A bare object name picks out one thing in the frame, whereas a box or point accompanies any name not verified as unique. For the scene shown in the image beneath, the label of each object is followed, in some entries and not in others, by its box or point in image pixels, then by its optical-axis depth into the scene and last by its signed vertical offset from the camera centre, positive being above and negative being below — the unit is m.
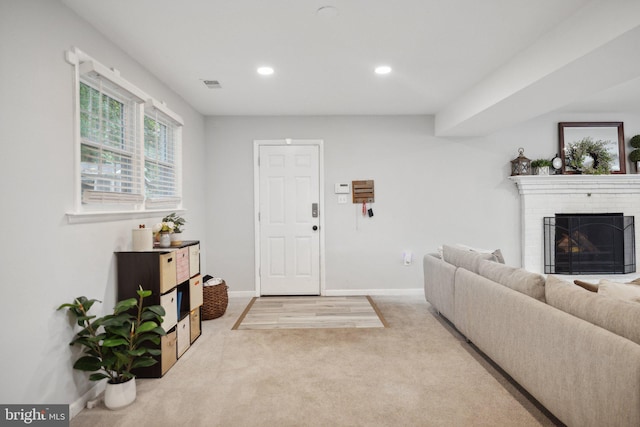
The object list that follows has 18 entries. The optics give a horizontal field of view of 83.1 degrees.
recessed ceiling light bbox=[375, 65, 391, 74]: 3.21 +1.28
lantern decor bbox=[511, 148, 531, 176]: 4.84 +0.60
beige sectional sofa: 1.53 -0.70
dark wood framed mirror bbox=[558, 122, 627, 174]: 4.97 +1.04
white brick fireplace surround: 4.87 +0.12
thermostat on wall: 4.89 +0.30
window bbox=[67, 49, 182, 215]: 2.31 +0.53
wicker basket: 3.92 -0.98
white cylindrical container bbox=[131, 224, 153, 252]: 2.72 -0.20
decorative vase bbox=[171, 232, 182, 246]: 3.18 -0.24
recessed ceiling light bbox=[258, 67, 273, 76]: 3.21 +1.28
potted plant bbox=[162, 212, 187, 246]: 3.20 -0.13
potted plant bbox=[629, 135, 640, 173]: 4.86 +0.77
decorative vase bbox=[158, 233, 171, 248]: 3.06 -0.24
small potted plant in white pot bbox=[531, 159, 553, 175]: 4.82 +0.60
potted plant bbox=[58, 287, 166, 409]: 2.12 -0.80
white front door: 4.91 -0.10
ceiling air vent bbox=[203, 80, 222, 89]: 3.54 +1.29
